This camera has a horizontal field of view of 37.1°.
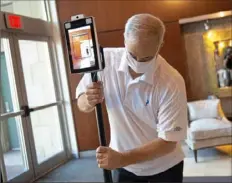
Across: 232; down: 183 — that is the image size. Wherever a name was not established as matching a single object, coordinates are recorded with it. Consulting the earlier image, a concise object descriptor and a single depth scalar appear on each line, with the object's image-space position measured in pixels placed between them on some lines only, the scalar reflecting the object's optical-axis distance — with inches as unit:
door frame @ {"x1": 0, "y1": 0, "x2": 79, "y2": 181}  202.1
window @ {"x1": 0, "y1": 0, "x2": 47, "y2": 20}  187.6
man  48.1
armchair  167.8
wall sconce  200.2
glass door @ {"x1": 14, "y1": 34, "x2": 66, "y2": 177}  183.9
